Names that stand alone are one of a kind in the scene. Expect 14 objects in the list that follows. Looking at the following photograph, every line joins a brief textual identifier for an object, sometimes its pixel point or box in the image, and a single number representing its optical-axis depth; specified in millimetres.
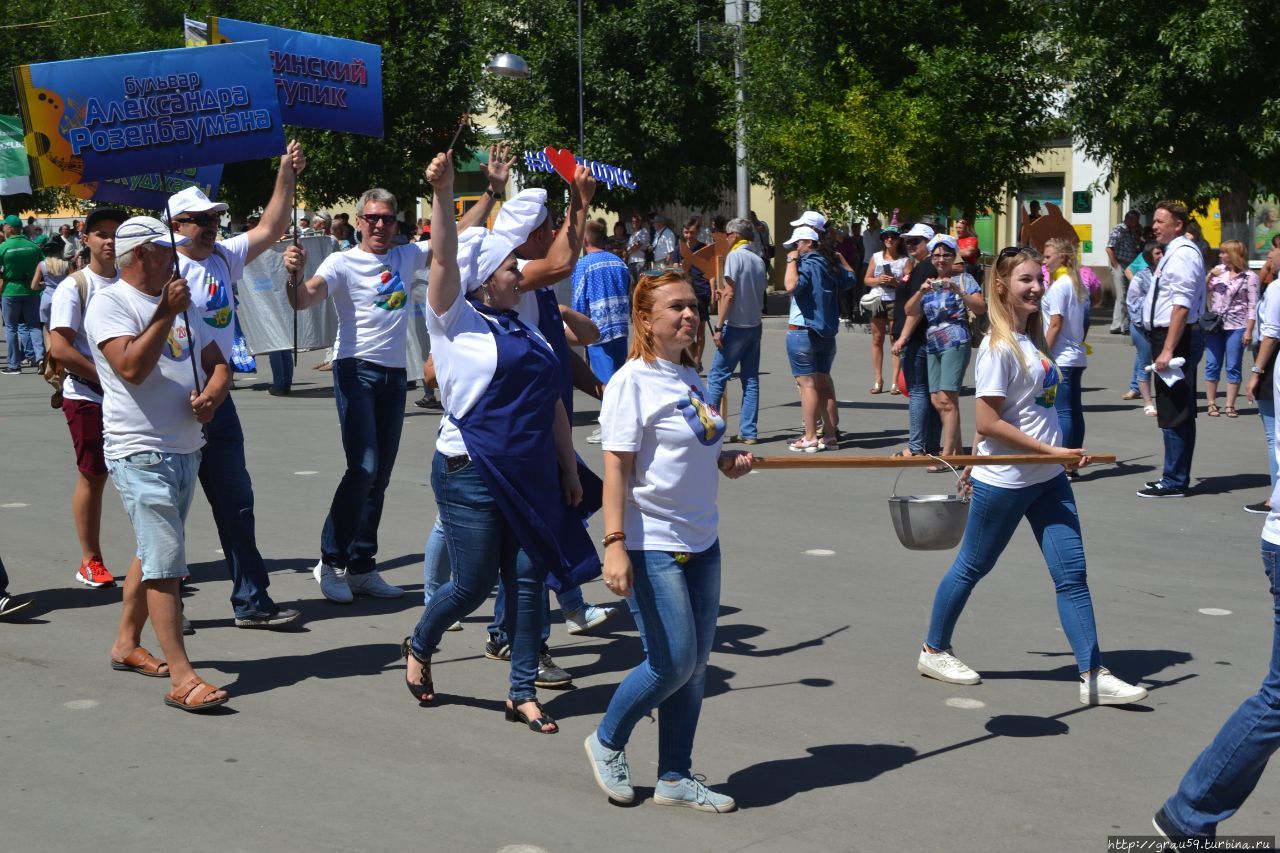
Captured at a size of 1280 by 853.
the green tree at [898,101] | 23062
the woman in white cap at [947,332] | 10773
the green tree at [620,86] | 29625
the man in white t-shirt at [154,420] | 5500
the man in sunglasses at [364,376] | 7180
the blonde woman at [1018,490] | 5691
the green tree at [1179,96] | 20547
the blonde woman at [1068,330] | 10203
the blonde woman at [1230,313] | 14164
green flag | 19219
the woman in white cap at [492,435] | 5121
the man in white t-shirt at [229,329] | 6523
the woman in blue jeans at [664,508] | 4426
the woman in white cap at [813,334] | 12070
